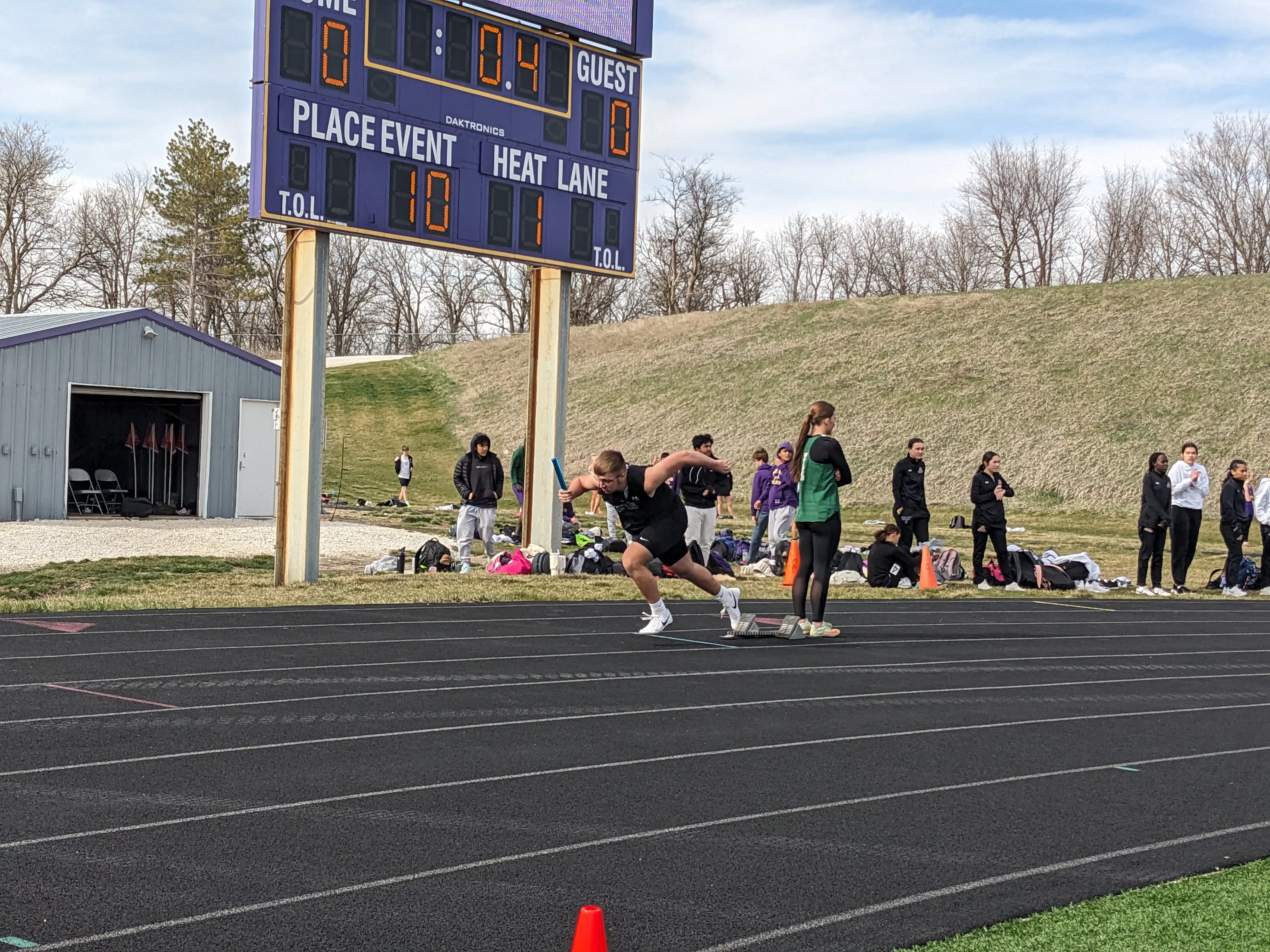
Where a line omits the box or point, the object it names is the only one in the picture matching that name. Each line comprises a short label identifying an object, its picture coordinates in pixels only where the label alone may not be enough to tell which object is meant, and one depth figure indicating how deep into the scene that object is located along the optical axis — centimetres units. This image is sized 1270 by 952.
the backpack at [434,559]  1758
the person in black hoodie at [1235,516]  1759
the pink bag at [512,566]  1734
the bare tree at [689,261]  8206
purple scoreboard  1453
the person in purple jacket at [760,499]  1991
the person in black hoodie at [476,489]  1752
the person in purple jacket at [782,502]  1917
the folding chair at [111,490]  2819
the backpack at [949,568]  1830
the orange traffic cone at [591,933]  362
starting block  1187
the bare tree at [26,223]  6969
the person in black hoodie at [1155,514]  1719
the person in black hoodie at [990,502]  1719
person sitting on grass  1720
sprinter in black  1076
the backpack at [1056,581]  1800
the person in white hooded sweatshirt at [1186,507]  1709
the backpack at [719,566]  1802
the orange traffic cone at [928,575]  1709
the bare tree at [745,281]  8525
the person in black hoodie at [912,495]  1741
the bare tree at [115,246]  7769
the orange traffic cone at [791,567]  1689
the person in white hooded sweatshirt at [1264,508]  1738
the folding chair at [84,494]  2733
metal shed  2478
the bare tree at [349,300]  8400
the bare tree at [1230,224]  6744
